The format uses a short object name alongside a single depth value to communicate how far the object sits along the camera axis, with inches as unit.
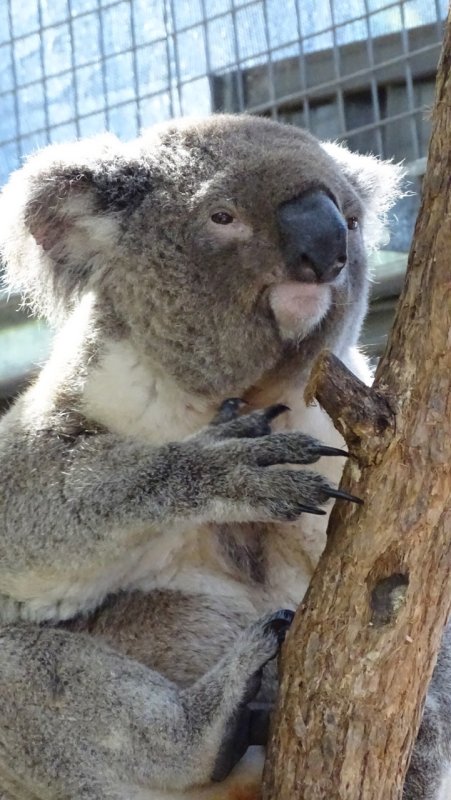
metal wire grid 190.1
